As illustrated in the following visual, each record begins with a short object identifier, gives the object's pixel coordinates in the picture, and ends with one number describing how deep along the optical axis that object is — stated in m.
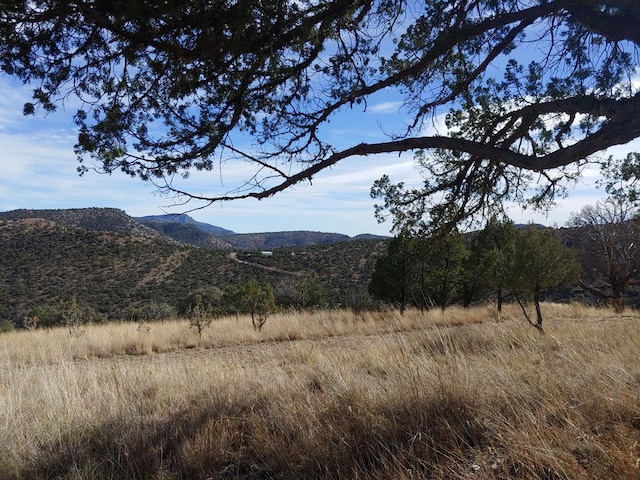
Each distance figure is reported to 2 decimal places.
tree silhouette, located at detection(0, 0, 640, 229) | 3.38
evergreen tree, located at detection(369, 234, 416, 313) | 16.48
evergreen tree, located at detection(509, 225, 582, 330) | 9.52
